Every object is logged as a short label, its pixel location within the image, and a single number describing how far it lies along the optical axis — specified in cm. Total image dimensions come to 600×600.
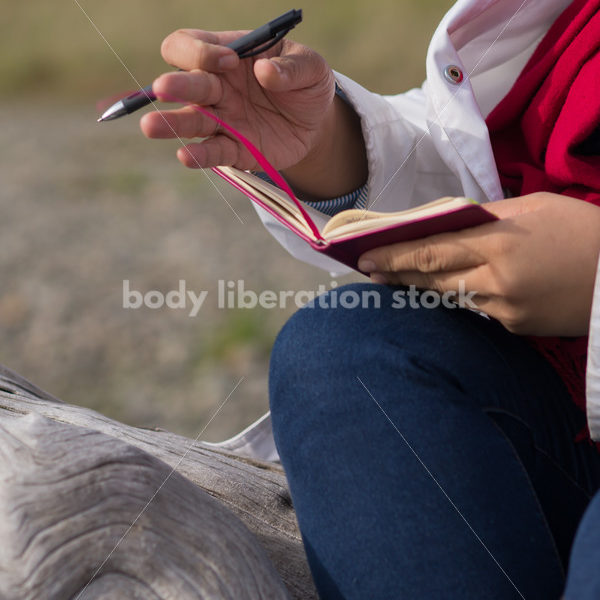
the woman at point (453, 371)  217
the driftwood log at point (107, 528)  216
